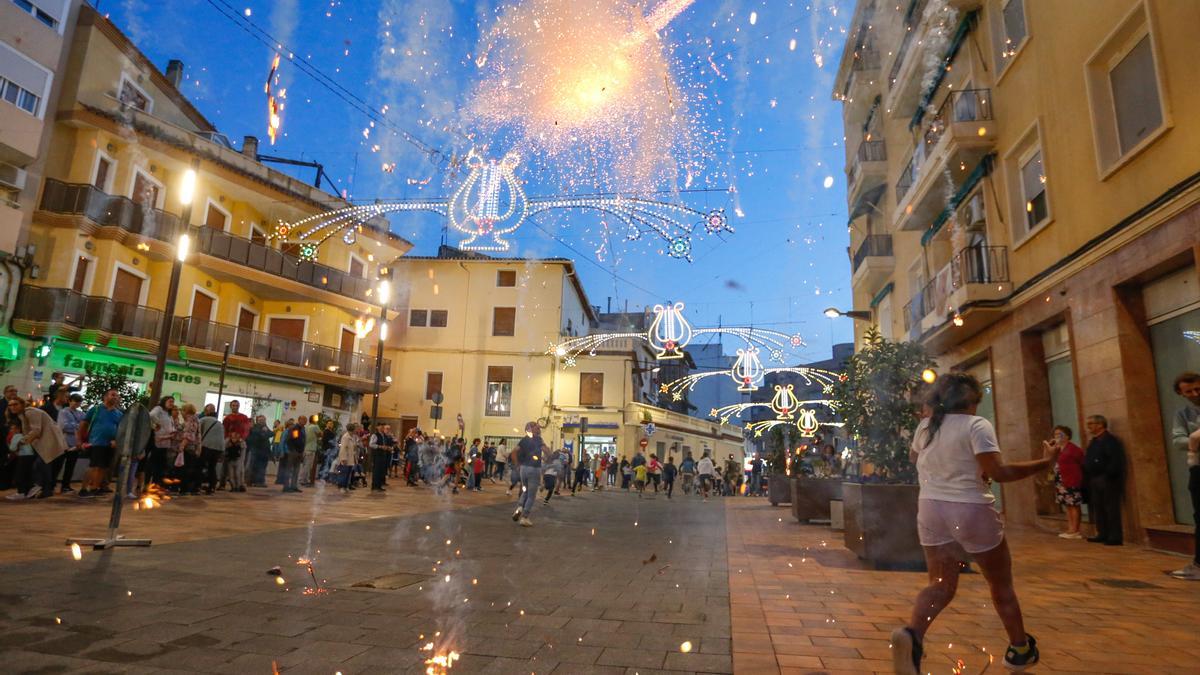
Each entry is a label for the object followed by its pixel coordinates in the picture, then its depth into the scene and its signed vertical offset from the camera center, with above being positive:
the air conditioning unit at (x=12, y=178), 16.28 +6.14
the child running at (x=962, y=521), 2.89 -0.27
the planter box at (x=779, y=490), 15.93 -0.83
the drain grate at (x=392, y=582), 4.50 -0.97
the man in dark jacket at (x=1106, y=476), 7.91 -0.11
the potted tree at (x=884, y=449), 5.84 +0.09
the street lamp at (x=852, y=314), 17.67 +4.52
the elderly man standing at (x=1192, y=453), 5.30 +0.13
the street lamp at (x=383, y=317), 15.60 +2.94
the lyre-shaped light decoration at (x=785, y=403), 23.72 +1.89
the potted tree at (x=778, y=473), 16.03 -0.42
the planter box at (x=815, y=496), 10.59 -0.63
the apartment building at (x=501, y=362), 32.44 +4.11
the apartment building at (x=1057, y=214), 7.47 +3.67
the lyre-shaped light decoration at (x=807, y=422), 24.97 +1.27
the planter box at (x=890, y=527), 5.81 -0.59
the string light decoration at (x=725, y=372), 19.56 +3.09
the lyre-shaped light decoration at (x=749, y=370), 20.97 +2.67
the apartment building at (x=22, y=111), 15.66 +7.62
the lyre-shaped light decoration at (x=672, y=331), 19.31 +3.47
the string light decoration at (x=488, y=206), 10.41 +3.76
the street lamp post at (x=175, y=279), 6.30 +1.48
